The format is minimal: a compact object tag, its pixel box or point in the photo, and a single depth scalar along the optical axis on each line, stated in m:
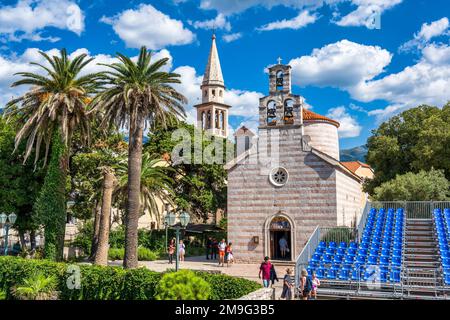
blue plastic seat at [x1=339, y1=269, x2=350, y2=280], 18.96
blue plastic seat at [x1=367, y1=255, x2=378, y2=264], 20.66
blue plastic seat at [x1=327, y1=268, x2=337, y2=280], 19.22
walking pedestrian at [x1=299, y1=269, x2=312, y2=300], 16.88
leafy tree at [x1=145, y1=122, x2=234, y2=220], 42.44
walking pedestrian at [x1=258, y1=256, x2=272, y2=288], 18.20
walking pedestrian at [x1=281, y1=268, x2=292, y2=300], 16.57
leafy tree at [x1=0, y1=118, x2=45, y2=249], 30.03
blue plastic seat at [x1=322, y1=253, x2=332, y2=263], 21.77
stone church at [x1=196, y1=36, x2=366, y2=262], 28.72
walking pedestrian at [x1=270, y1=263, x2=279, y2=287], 18.39
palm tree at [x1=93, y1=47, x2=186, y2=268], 21.70
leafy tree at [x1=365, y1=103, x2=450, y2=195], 34.78
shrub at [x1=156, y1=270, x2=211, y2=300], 11.91
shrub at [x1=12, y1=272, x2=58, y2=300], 18.70
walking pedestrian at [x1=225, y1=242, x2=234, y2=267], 28.45
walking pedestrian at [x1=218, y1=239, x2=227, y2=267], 28.56
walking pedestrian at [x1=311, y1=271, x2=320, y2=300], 16.99
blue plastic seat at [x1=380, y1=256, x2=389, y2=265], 20.33
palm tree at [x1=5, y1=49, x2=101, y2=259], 25.06
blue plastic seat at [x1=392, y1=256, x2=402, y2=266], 20.20
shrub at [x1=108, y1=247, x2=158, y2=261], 33.59
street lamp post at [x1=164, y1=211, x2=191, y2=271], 18.15
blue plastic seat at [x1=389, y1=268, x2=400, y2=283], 18.26
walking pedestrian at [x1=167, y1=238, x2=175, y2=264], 30.92
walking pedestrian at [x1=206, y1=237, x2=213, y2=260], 35.57
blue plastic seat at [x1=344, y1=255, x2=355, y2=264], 21.24
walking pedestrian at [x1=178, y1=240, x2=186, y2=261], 31.09
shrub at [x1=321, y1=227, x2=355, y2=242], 25.23
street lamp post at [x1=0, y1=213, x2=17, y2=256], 23.92
